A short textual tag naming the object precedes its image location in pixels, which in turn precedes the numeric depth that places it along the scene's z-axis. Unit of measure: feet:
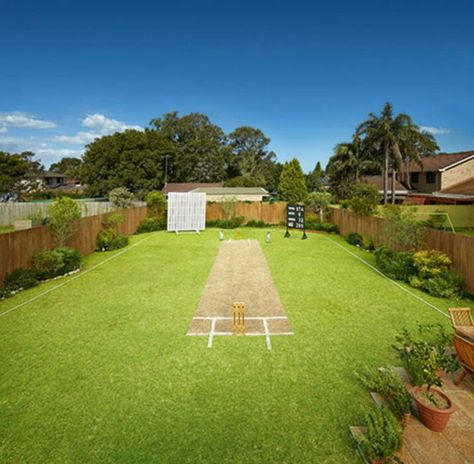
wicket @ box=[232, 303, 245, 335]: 21.68
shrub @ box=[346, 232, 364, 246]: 60.18
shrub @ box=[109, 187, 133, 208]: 93.35
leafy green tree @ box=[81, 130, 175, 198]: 153.48
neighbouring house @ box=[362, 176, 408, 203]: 122.52
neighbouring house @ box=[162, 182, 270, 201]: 132.67
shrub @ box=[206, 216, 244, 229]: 89.20
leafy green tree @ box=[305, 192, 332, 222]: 88.17
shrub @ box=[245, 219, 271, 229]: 92.68
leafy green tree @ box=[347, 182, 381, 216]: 62.85
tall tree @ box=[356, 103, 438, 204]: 102.47
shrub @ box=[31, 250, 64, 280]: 36.52
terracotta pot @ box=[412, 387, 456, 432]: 11.73
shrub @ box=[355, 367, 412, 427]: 12.48
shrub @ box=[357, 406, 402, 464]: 10.39
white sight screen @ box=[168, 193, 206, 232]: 78.59
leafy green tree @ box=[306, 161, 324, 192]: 205.87
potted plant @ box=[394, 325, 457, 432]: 11.94
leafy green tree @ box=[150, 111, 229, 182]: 209.67
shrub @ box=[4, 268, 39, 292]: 32.45
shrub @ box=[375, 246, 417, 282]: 36.55
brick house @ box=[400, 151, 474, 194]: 108.58
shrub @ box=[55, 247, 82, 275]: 39.55
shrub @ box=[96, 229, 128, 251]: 55.57
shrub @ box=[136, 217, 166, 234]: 79.46
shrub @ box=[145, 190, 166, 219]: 85.51
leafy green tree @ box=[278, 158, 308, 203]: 152.76
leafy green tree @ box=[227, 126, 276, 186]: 235.81
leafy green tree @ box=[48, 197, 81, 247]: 41.70
